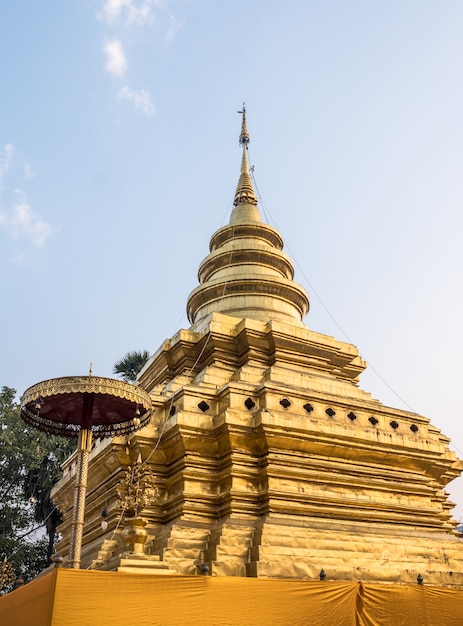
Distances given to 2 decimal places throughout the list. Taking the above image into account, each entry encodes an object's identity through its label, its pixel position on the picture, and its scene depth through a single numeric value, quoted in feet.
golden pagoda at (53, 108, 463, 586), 36.76
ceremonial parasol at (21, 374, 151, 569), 31.45
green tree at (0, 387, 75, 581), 73.35
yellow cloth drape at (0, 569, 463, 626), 23.02
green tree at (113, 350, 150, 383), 89.35
